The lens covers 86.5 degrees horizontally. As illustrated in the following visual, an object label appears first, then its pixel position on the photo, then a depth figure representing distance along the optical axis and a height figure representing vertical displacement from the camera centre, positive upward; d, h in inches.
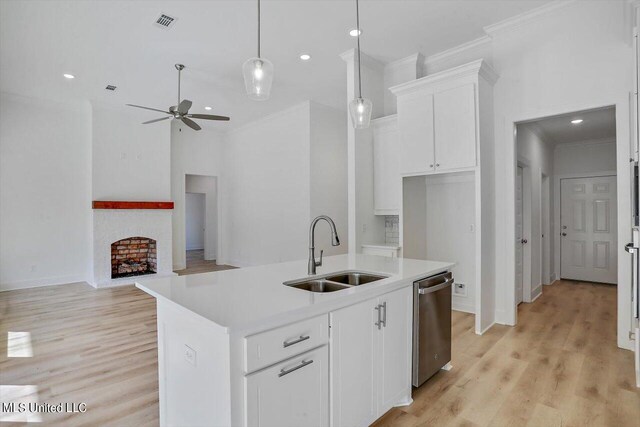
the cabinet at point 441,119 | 140.8 +41.4
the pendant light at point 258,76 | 80.9 +33.4
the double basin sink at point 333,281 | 82.4 -17.4
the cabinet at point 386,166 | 176.7 +24.8
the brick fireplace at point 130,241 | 243.6 -20.0
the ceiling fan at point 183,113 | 177.6 +55.3
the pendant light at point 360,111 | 108.0 +32.6
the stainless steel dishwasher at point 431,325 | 91.4 -32.2
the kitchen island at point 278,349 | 52.6 -24.8
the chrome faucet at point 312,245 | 83.3 -7.9
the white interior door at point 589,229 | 237.8 -13.2
